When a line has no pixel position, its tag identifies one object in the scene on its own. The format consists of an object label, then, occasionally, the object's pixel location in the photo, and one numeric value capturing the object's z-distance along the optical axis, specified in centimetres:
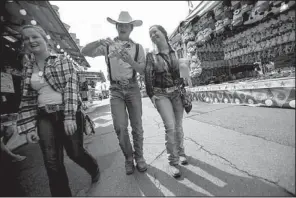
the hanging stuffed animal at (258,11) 366
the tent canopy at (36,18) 275
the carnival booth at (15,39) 271
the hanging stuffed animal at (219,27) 544
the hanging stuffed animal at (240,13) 438
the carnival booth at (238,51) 433
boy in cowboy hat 214
